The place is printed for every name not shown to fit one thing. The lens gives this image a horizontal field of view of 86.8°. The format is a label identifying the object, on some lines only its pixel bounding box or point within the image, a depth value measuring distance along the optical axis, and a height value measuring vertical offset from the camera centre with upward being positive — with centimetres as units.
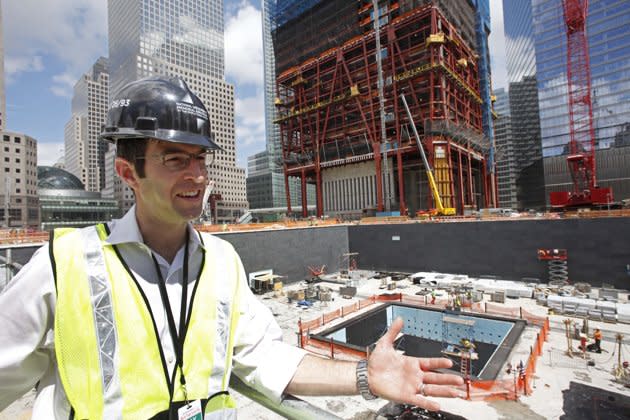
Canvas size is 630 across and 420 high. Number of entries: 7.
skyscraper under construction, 4762 +1847
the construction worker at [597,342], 1605 -656
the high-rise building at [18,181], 7094 +1077
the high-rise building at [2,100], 8331 +3266
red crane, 4981 +1132
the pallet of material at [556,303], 2160 -630
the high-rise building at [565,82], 7169 +2892
